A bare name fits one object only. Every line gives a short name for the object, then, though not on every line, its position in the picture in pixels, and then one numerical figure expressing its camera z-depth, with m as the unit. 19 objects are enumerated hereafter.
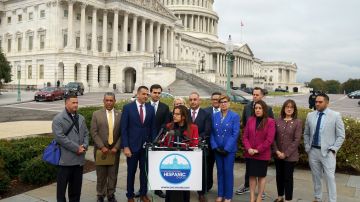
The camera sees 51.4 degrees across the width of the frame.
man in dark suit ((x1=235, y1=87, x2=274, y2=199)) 8.51
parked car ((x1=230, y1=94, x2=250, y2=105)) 32.07
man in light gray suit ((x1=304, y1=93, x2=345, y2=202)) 7.62
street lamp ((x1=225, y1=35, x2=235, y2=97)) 21.52
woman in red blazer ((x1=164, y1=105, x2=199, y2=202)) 6.87
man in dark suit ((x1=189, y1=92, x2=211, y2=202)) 7.85
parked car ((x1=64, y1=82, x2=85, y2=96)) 48.56
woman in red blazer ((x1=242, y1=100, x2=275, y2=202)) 7.50
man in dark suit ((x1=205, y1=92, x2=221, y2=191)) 8.44
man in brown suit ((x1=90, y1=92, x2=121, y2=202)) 7.88
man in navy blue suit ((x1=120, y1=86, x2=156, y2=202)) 7.77
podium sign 6.40
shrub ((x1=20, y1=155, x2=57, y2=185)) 9.14
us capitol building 60.53
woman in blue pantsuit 7.80
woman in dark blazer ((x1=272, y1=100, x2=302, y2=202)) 7.91
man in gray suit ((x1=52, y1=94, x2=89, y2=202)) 7.09
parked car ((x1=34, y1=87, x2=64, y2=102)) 40.81
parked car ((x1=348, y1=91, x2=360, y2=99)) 77.75
